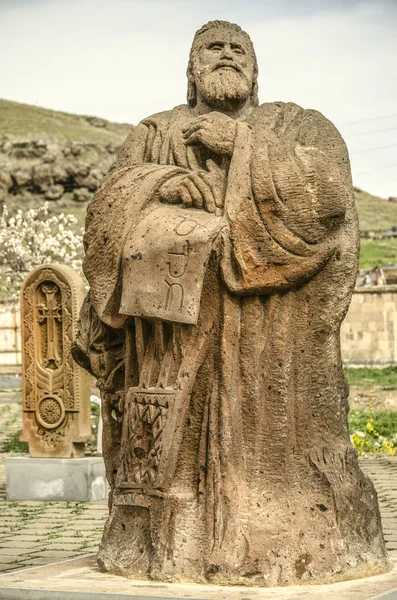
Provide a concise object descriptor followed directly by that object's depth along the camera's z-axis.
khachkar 12.30
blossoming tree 27.27
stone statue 5.98
